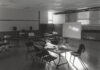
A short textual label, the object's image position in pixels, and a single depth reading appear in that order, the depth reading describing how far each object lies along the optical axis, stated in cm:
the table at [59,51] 376
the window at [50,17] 1201
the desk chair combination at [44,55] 366
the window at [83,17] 960
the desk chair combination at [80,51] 389
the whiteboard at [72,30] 701
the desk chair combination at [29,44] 493
